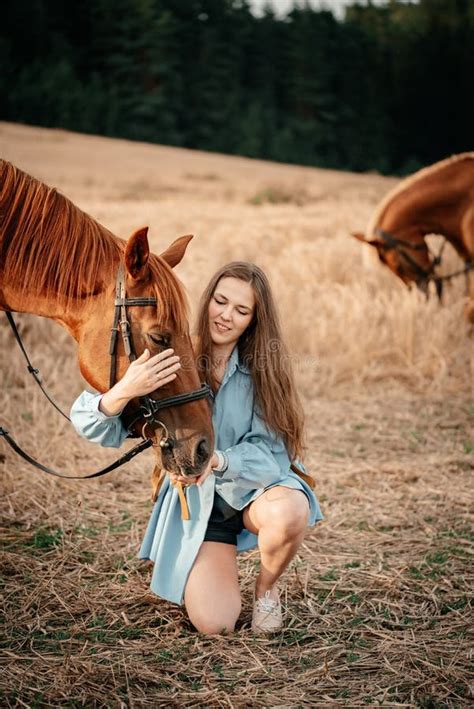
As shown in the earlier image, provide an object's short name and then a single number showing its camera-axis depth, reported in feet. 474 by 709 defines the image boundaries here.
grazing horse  23.91
